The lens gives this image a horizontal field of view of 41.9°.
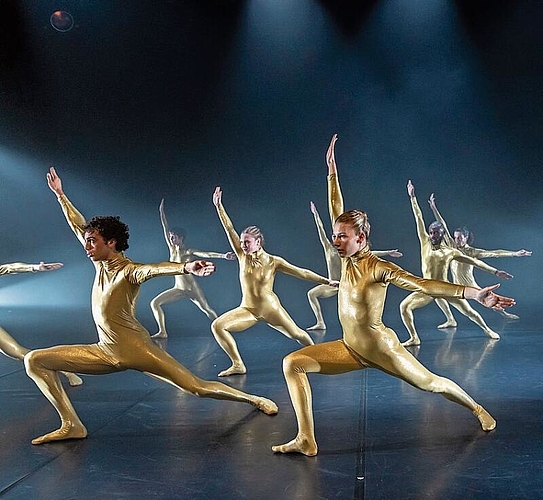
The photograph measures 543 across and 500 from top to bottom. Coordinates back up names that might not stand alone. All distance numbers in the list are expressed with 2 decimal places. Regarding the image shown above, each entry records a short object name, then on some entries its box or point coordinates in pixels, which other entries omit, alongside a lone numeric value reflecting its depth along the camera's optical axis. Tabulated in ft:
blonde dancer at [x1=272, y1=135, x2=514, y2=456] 12.39
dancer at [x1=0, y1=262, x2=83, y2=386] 17.26
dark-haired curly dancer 13.17
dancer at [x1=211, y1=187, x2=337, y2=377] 20.17
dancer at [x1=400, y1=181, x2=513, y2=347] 25.23
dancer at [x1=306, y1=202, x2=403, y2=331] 29.96
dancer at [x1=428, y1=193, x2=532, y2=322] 26.81
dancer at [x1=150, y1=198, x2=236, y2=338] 27.89
